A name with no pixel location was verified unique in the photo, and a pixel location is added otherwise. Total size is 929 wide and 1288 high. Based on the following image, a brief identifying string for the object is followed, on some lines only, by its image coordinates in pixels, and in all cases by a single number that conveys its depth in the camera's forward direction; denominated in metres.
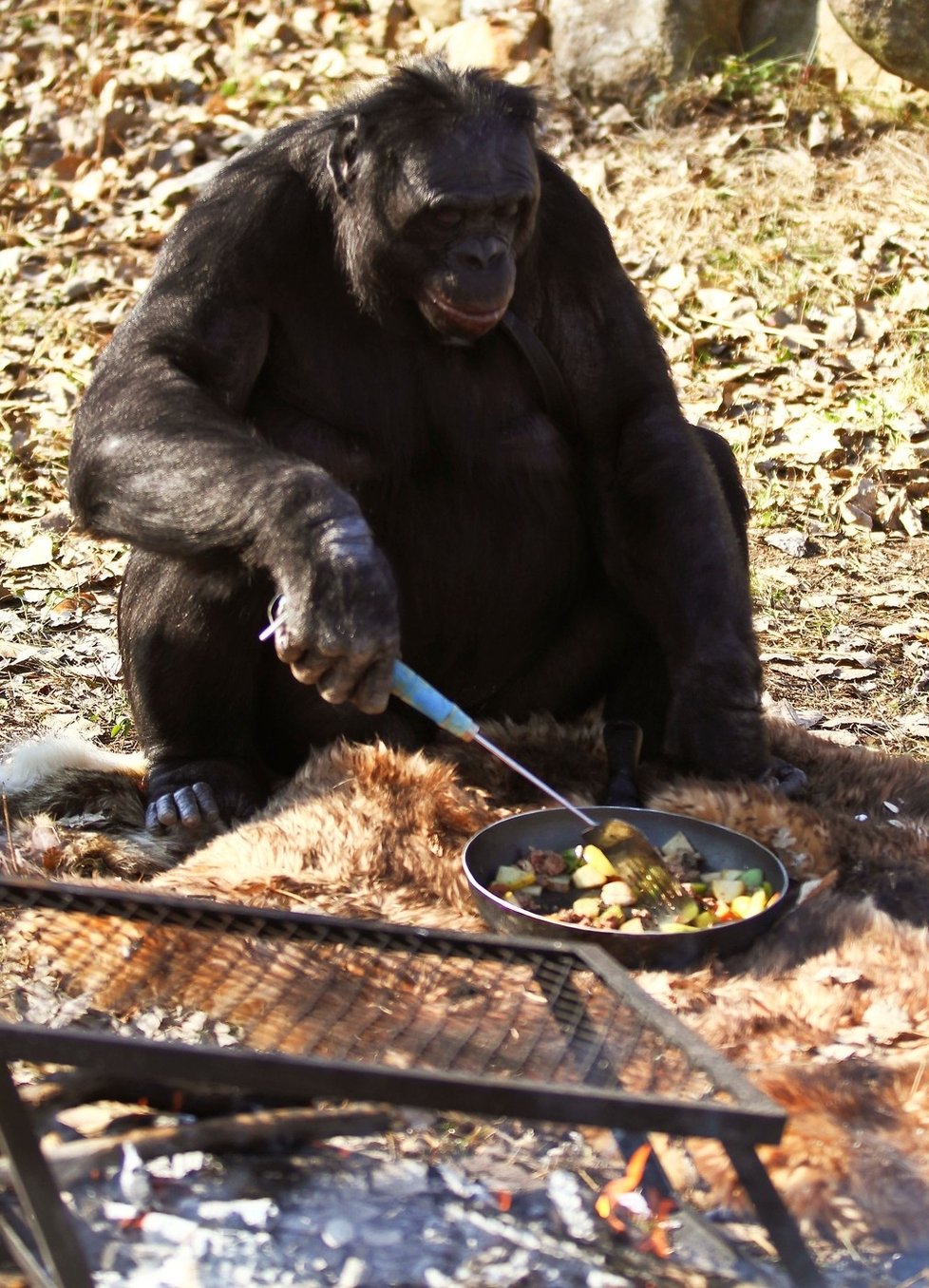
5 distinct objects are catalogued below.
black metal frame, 2.34
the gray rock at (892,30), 8.73
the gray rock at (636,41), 9.80
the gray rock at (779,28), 9.95
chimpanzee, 4.24
